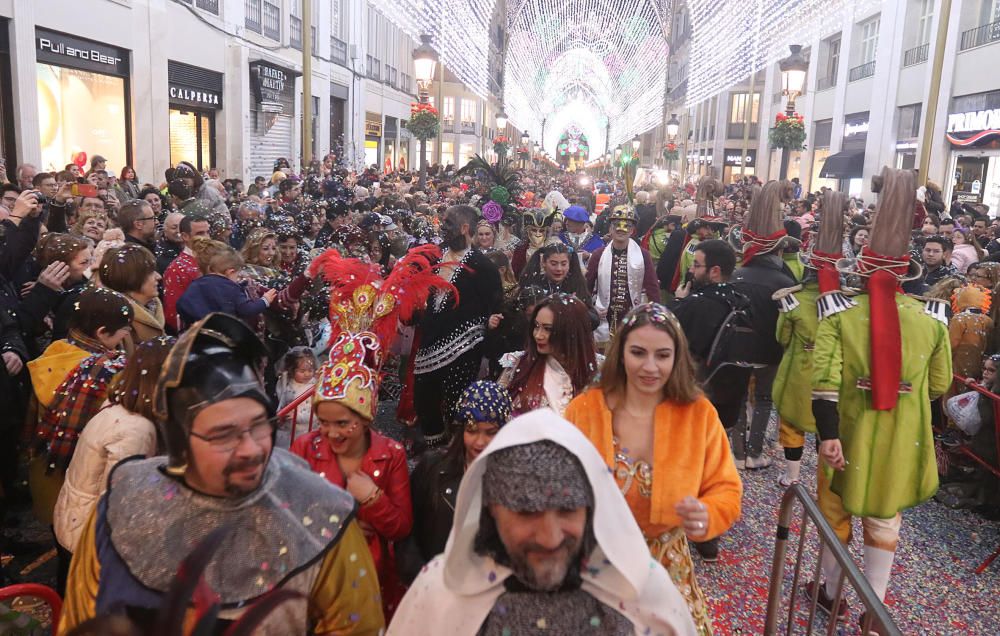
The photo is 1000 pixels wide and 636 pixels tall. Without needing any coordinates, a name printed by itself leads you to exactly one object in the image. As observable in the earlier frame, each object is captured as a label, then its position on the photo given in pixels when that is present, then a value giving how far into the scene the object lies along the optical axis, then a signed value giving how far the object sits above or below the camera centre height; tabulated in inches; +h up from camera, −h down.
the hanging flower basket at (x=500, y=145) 1093.1 +99.4
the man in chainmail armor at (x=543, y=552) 66.9 -30.3
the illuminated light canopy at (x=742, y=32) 679.1 +198.4
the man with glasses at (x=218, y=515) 68.8 -29.1
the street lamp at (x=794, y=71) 620.7 +126.5
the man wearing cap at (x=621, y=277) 274.7 -20.8
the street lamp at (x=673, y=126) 1333.7 +166.9
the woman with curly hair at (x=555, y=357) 156.4 -29.5
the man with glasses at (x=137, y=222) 234.1 -7.1
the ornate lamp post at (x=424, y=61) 615.8 +121.1
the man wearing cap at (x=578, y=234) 327.3 -7.9
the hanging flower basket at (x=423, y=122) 677.9 +79.2
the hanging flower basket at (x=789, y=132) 714.2 +88.5
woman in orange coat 103.7 -30.9
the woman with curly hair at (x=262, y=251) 241.9 -15.3
